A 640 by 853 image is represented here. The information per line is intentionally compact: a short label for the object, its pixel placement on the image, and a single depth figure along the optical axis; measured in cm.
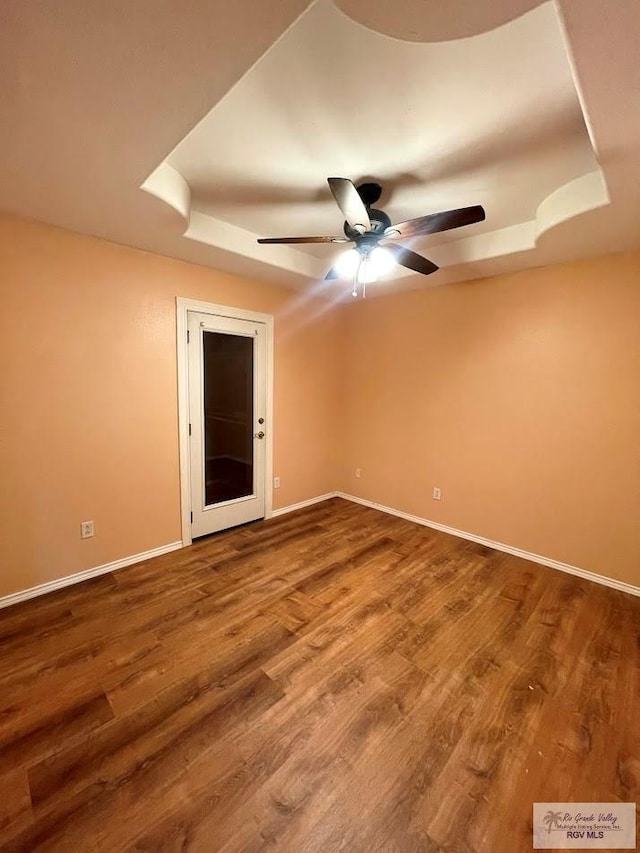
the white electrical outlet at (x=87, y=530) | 247
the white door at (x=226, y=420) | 299
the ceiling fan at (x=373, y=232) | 166
